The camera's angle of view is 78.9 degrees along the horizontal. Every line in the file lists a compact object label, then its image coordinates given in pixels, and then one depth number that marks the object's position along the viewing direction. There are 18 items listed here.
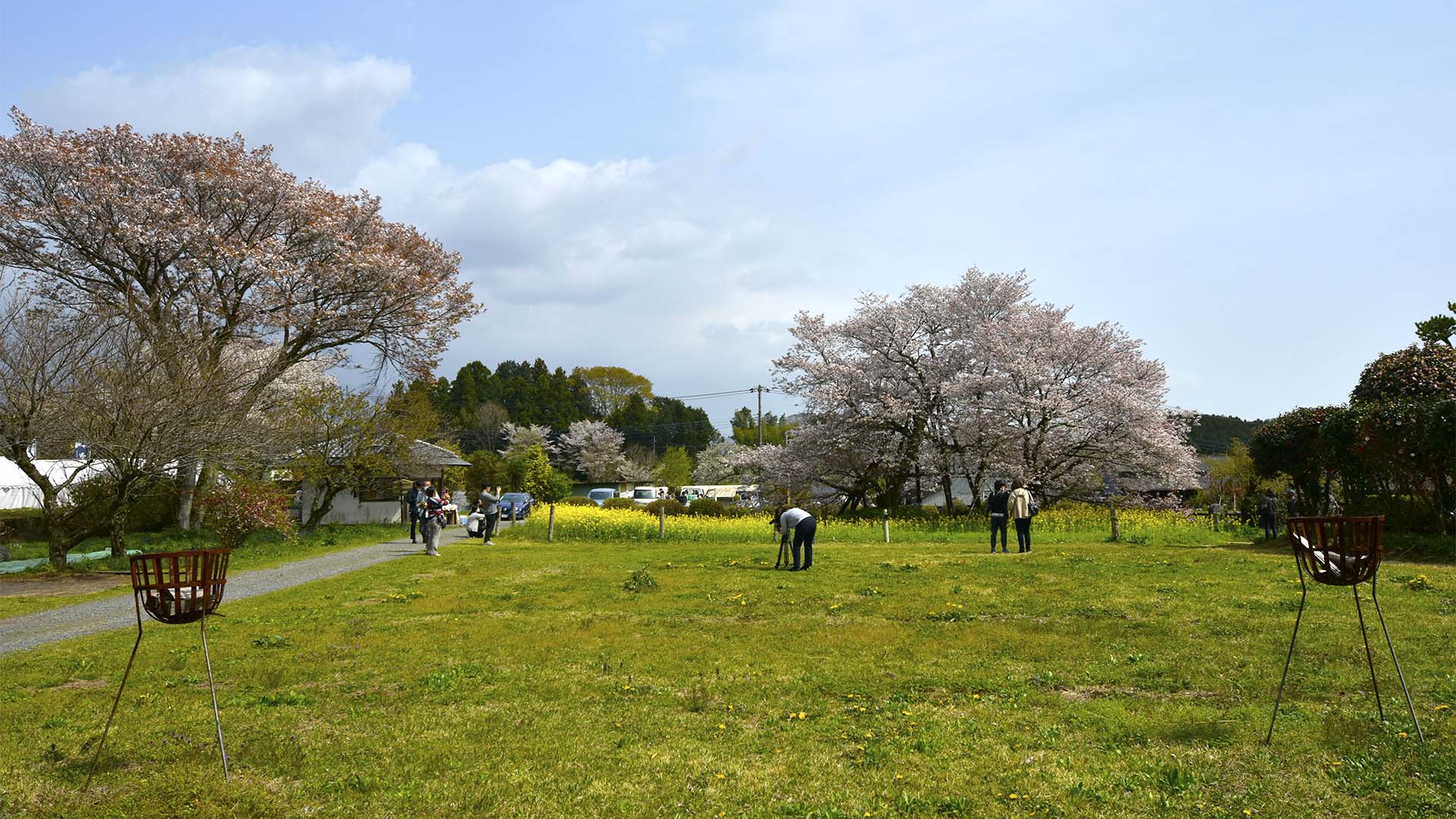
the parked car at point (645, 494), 52.44
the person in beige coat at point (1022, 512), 18.19
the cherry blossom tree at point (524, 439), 73.17
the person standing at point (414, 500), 24.91
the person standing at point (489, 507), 24.33
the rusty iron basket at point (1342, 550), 5.14
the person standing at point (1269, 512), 21.27
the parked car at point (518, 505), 36.62
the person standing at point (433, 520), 20.14
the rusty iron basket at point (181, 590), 5.20
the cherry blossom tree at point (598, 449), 81.31
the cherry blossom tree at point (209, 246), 22.47
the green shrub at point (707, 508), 34.19
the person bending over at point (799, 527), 14.67
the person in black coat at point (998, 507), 18.55
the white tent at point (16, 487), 41.28
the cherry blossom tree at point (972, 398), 29.81
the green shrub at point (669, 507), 35.21
